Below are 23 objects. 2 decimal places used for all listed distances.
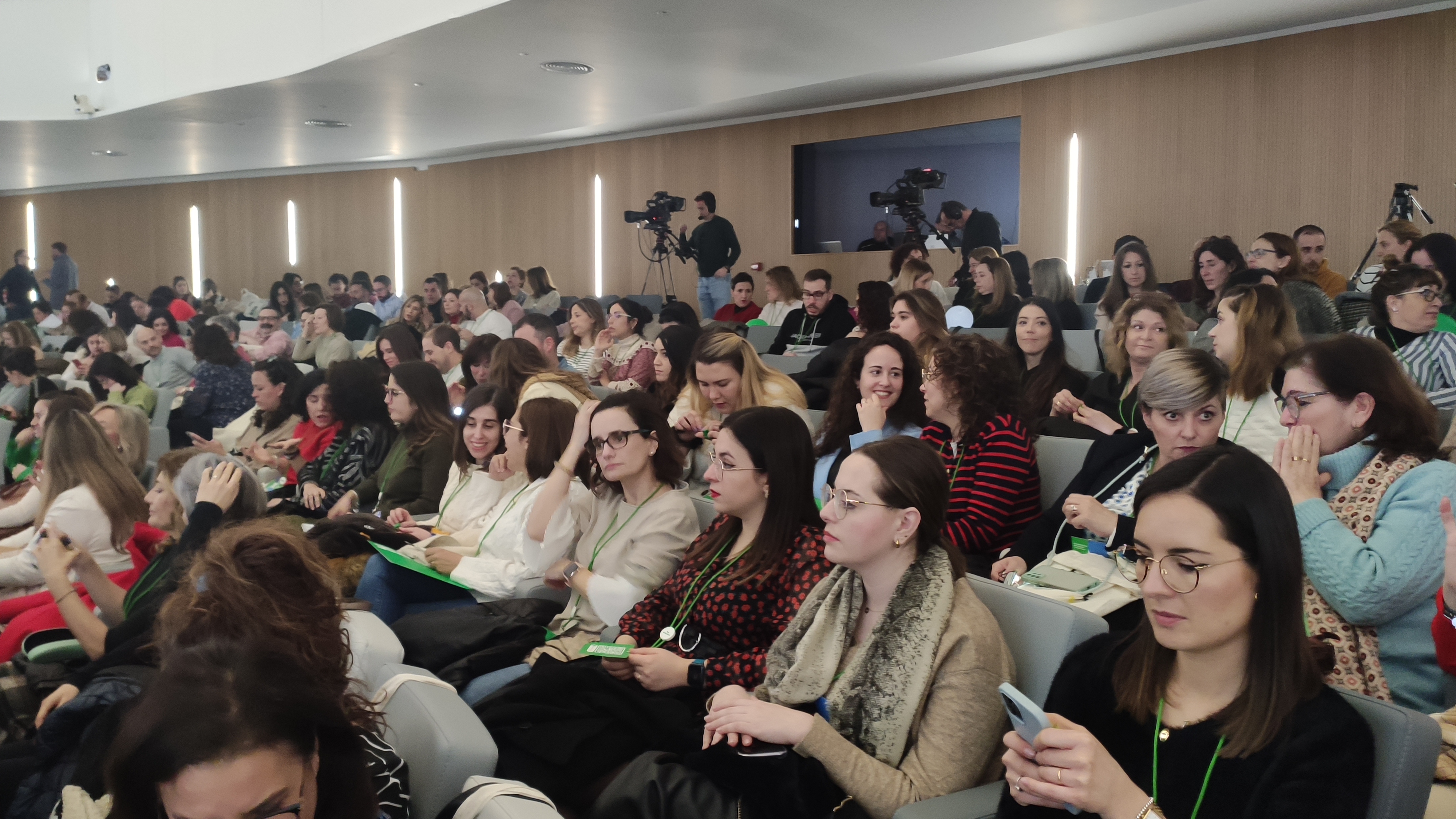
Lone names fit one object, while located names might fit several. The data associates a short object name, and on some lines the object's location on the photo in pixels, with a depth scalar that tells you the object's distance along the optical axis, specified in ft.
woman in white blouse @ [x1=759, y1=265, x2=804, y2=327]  27.50
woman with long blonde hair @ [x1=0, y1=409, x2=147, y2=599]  11.34
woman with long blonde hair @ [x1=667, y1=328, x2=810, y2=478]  13.21
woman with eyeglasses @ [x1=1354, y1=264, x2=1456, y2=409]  12.73
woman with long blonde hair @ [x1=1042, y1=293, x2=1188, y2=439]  12.05
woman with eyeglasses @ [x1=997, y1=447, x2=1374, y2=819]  4.48
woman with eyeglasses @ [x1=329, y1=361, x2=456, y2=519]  14.33
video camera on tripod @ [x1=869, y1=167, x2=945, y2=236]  28.68
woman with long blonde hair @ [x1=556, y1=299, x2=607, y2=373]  23.32
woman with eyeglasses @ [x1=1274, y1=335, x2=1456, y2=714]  6.54
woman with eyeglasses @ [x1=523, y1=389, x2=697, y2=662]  9.33
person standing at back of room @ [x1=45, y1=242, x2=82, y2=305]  50.14
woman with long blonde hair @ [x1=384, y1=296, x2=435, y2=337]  31.07
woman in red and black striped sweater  9.74
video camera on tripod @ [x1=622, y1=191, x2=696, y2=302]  35.65
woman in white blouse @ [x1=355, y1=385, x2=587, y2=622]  10.88
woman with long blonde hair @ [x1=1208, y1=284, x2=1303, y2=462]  9.77
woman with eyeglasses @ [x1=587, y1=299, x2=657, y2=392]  20.51
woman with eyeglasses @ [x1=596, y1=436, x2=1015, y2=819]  5.91
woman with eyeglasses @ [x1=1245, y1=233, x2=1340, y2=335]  16.46
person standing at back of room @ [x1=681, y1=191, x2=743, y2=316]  34.04
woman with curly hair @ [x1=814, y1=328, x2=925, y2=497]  11.39
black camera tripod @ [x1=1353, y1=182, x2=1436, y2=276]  21.70
